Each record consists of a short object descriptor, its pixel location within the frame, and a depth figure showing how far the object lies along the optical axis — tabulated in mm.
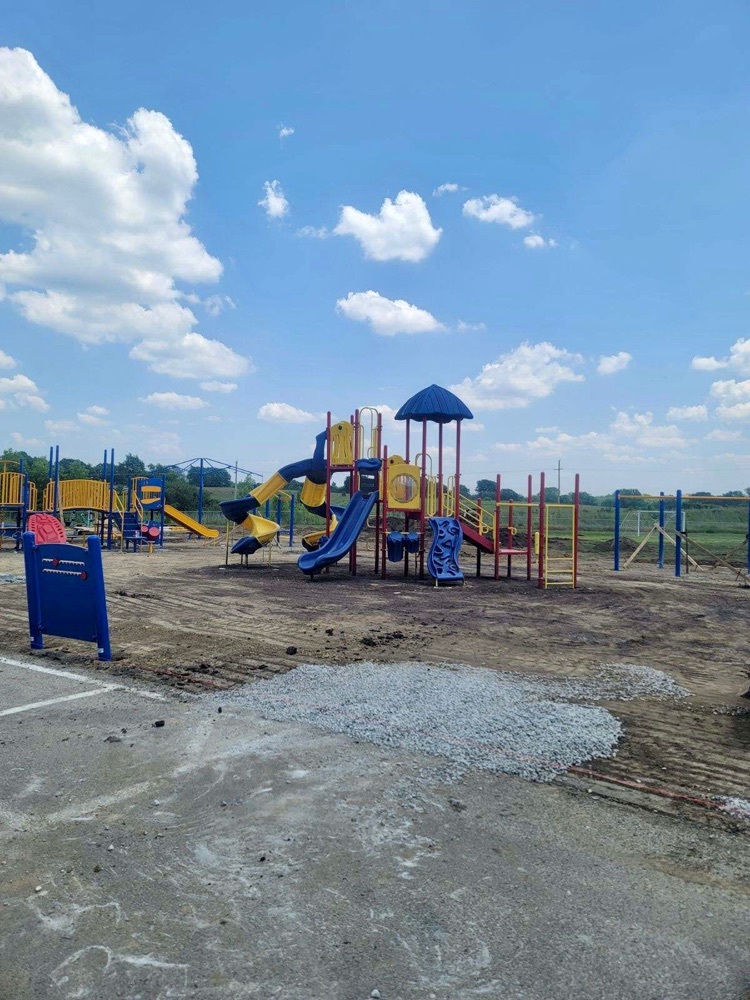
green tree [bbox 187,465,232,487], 64812
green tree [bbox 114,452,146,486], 61381
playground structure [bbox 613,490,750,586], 19844
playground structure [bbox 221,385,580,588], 16328
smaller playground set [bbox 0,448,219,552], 25391
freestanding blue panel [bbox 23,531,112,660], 7426
